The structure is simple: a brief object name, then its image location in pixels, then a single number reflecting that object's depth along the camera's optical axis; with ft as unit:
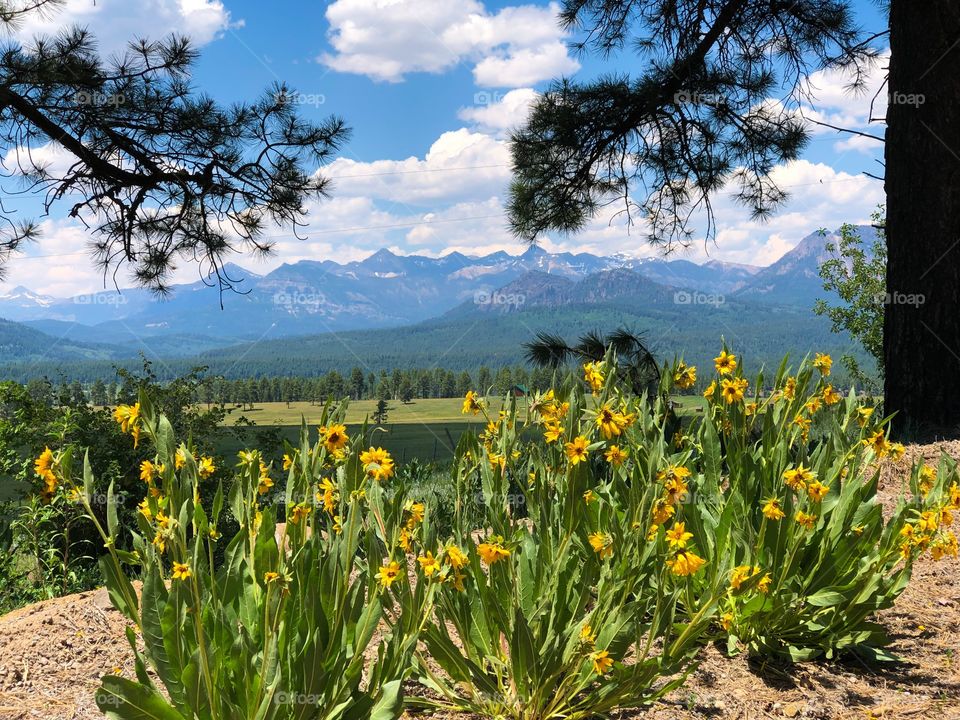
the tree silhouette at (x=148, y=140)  18.29
